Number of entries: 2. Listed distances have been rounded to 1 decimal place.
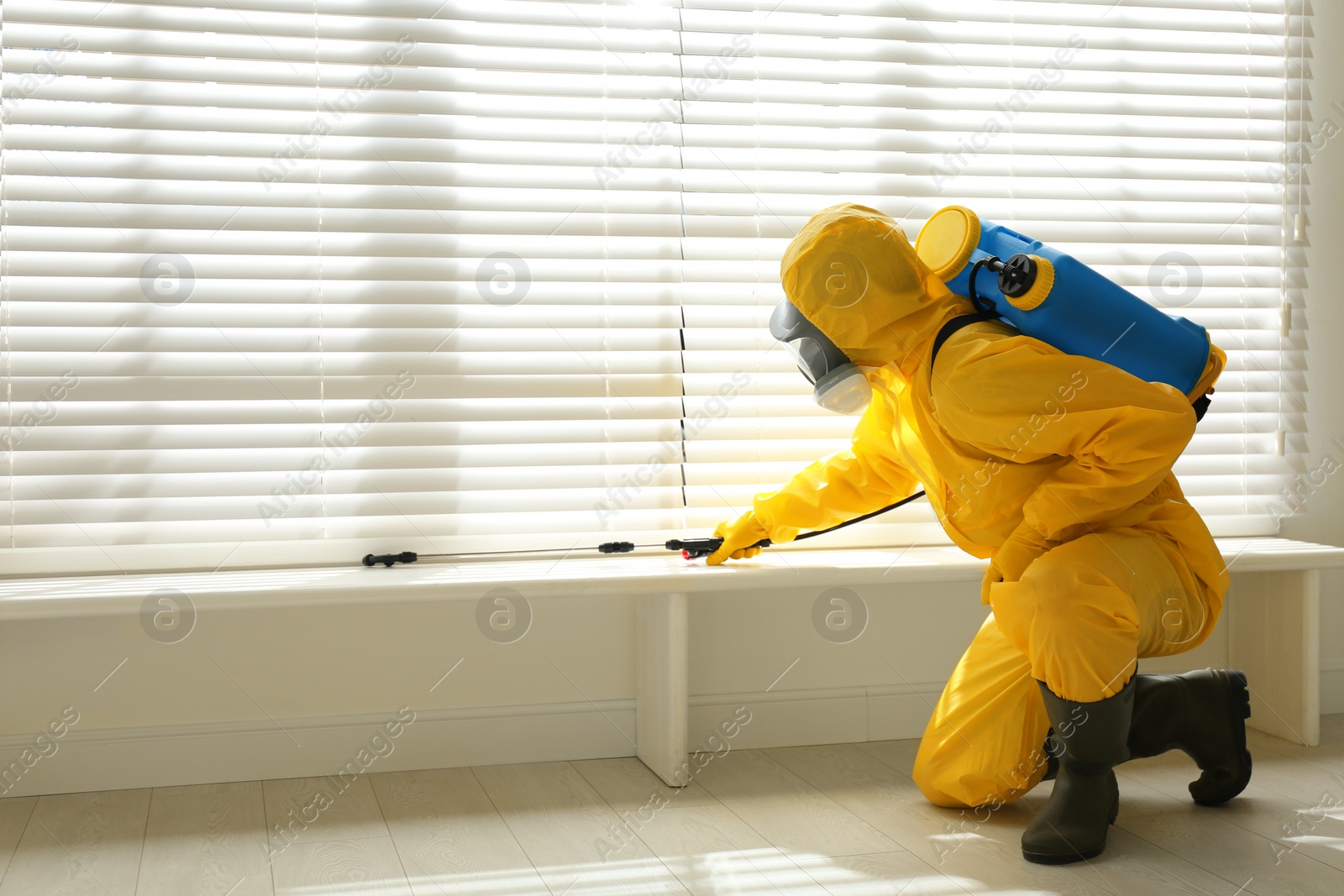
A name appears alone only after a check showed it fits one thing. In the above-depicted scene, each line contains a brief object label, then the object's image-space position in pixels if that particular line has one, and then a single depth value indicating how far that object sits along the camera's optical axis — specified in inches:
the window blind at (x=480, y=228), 90.7
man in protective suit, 73.3
